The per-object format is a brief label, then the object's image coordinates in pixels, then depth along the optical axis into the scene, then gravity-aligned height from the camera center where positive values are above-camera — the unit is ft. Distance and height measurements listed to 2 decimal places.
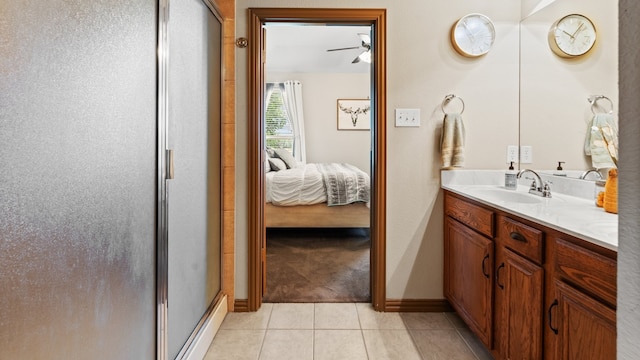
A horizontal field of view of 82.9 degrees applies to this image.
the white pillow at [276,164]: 16.76 +0.16
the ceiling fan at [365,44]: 13.50 +4.73
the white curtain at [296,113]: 22.43 +3.42
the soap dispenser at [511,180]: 7.43 -0.24
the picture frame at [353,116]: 22.93 +3.31
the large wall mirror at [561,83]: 5.61 +1.52
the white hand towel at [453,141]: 7.52 +0.56
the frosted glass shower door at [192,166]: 5.00 +0.03
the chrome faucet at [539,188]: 6.52 -0.36
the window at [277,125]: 22.62 +2.70
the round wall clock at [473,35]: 7.73 +2.85
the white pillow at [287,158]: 18.22 +0.51
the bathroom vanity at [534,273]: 3.53 -1.33
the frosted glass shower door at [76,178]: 2.29 -0.08
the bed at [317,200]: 13.83 -1.23
